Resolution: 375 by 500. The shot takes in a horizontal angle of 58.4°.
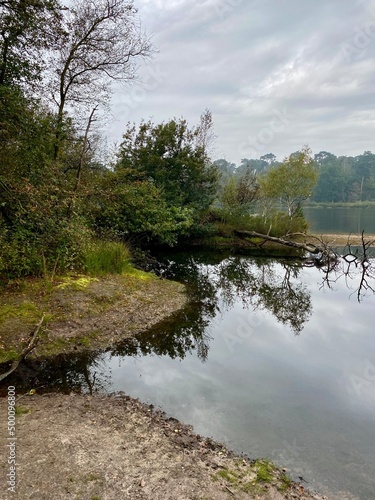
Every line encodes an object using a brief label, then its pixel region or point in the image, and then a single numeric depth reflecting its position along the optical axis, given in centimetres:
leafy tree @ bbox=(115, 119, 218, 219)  1978
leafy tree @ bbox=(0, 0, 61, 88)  756
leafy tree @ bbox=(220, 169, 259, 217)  2568
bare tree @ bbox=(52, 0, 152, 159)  1125
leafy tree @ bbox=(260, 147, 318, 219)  2948
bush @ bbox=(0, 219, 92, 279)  746
